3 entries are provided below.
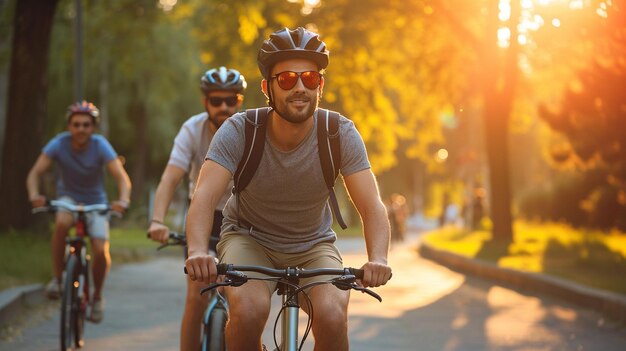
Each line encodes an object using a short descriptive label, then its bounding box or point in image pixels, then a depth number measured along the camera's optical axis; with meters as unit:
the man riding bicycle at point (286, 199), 6.43
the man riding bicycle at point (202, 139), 9.24
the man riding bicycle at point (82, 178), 12.91
